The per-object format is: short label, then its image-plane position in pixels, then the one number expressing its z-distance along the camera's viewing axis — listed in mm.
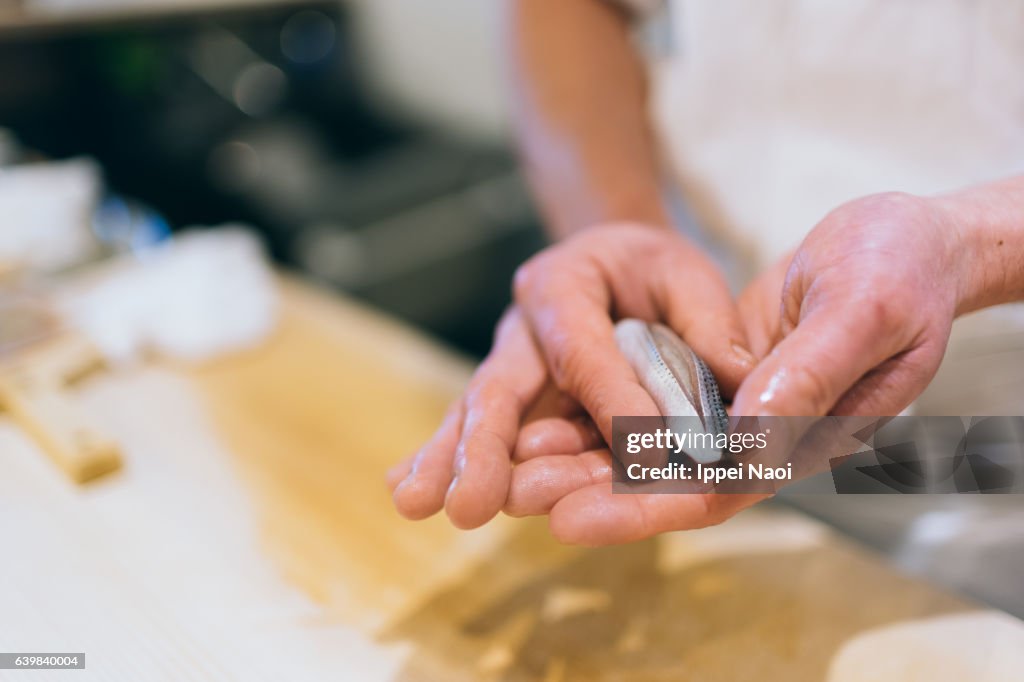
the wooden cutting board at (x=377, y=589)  448
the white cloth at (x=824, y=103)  495
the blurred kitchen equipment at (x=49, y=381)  521
